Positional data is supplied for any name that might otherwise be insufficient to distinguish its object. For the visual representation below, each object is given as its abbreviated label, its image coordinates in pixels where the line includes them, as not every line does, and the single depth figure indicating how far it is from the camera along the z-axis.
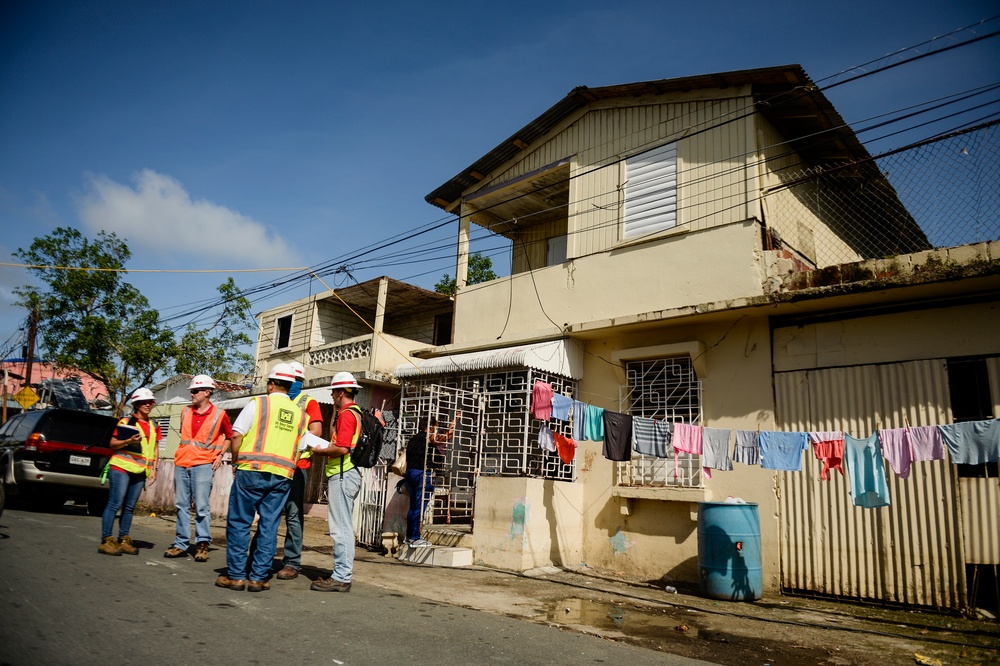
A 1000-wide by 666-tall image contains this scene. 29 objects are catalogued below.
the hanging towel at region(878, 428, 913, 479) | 6.73
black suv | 10.67
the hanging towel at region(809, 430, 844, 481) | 7.14
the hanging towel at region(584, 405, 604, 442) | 8.73
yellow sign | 20.42
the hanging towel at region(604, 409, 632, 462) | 8.58
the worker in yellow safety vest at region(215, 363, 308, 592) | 5.30
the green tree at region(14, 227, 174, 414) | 18.30
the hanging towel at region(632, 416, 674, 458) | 8.40
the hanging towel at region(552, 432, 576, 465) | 9.18
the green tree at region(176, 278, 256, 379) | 19.52
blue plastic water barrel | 7.35
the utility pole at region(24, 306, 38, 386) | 21.89
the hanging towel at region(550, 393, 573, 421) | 8.60
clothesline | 6.46
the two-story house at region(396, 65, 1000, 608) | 7.34
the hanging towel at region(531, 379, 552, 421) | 8.67
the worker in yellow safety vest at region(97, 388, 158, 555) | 6.65
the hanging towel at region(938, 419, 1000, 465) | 6.25
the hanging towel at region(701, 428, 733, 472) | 8.01
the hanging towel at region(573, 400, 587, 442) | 8.64
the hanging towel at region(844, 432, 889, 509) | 6.77
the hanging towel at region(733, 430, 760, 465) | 7.73
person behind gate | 9.42
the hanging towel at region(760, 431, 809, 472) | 7.39
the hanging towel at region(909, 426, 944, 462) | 6.57
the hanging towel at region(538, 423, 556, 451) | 9.16
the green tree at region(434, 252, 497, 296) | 23.39
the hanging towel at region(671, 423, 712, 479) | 8.13
